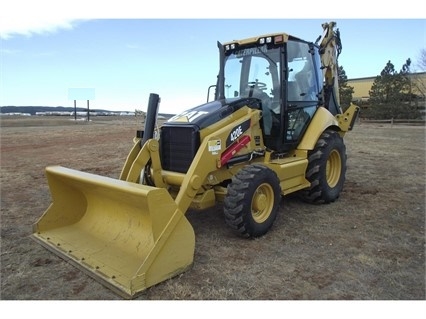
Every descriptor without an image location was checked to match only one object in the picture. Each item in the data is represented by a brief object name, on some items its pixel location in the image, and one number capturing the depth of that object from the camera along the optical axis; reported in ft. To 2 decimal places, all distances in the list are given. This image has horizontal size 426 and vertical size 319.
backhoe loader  11.99
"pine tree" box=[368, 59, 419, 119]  107.14
